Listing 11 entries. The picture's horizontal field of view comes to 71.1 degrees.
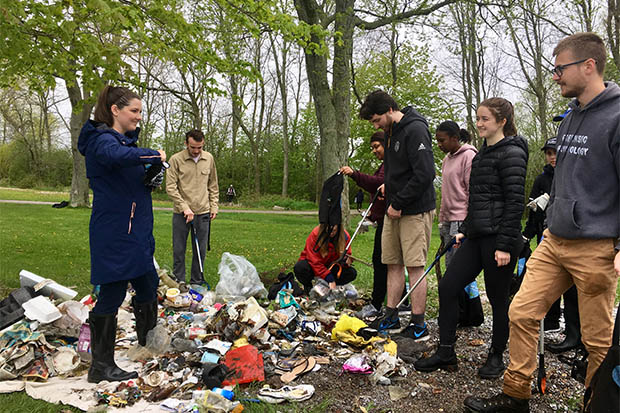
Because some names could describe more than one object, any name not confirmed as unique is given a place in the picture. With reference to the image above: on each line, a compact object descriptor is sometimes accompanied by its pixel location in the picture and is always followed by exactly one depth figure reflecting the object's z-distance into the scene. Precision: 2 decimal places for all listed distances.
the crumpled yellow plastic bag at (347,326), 4.04
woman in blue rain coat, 3.20
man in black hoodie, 4.00
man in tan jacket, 5.86
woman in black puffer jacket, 3.21
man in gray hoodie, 2.38
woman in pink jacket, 4.61
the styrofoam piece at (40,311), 3.80
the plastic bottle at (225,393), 2.92
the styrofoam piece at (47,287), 4.56
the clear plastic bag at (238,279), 5.19
